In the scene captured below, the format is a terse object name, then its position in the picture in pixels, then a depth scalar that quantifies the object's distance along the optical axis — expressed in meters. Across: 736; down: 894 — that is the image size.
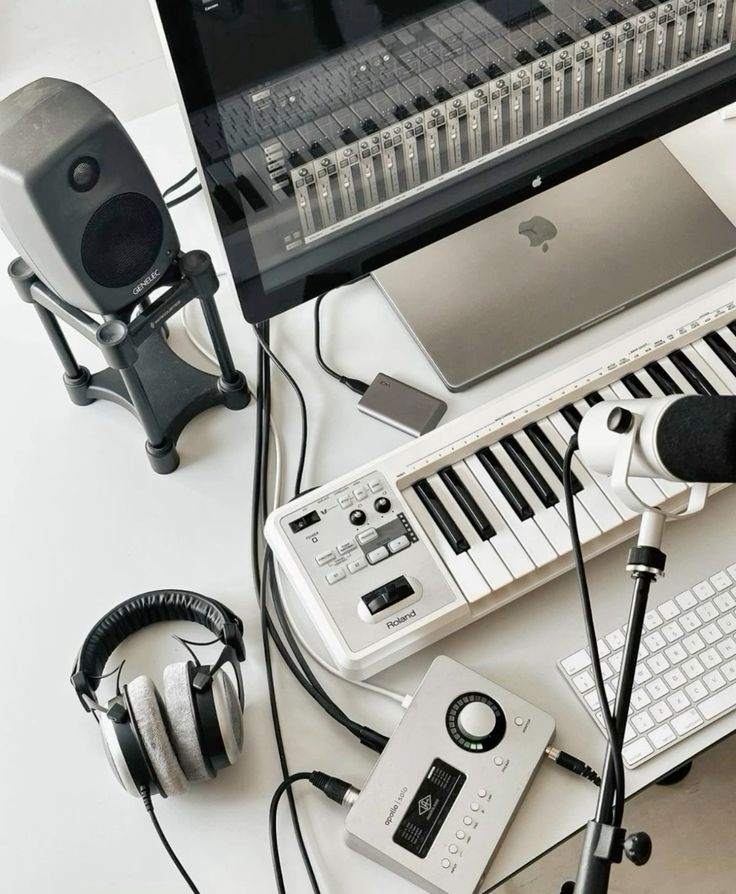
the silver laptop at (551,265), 1.02
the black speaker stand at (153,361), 0.89
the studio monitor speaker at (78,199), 0.77
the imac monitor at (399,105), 0.77
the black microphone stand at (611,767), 0.59
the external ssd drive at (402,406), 0.99
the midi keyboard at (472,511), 0.85
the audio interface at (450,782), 0.77
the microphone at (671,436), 0.55
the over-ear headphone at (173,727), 0.79
